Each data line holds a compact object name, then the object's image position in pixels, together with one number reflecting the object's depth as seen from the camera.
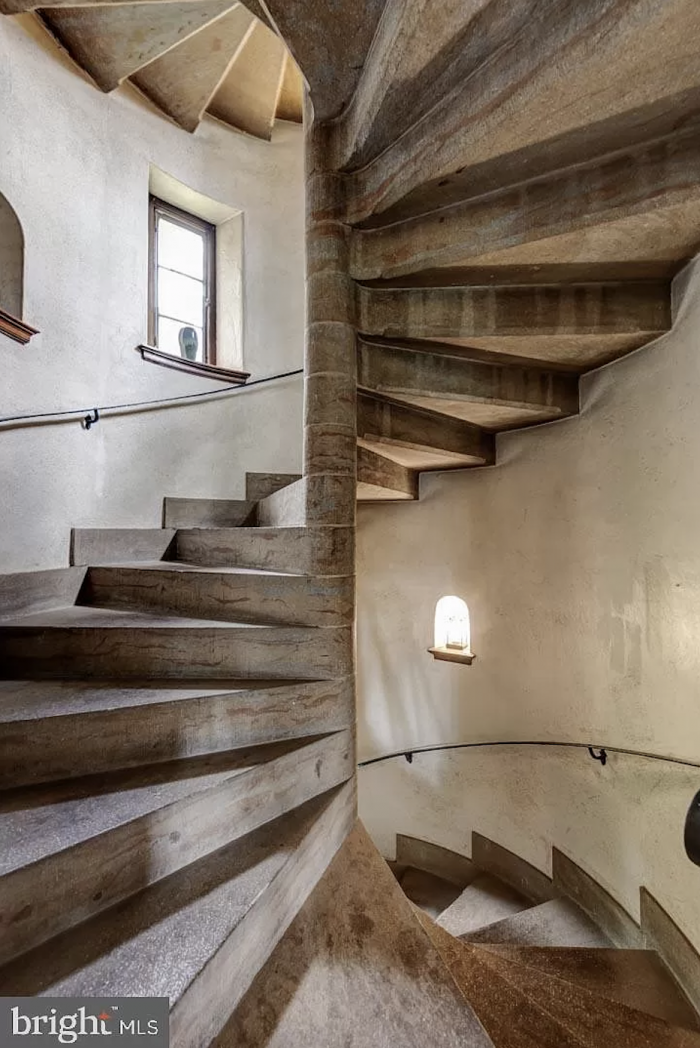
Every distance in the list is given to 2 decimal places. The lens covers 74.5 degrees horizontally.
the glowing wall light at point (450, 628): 2.96
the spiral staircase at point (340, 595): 0.97
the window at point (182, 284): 2.82
